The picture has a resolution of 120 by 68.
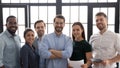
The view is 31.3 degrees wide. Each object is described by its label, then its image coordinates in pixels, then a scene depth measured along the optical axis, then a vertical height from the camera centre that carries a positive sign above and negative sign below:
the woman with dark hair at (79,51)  2.99 -0.28
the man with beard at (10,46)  3.17 -0.22
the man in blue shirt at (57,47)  2.87 -0.22
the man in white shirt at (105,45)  3.12 -0.21
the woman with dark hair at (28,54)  3.13 -0.33
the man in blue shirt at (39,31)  3.35 +0.01
